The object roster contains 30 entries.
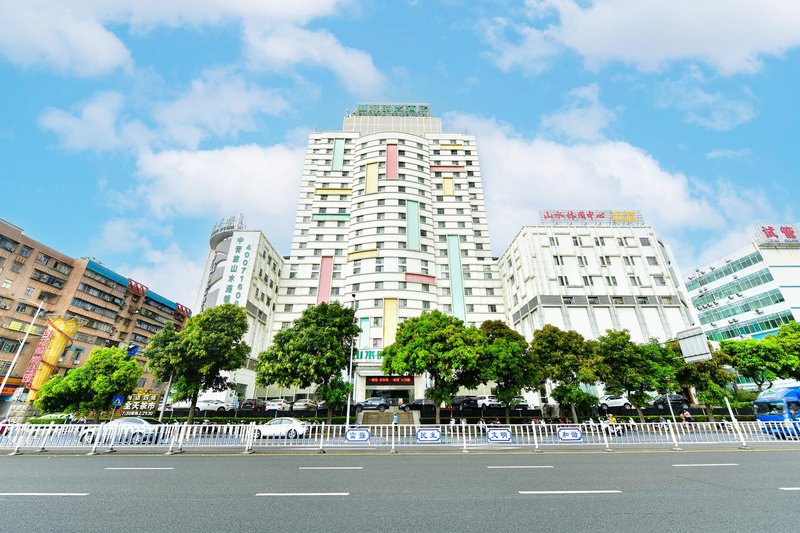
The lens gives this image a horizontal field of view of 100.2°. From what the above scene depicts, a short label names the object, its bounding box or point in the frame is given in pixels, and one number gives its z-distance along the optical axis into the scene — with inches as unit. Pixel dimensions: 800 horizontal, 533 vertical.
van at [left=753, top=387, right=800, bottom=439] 839.9
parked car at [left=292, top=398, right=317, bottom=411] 1247.1
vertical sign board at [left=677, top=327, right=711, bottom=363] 644.7
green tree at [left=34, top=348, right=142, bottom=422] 1092.4
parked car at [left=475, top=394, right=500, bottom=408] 1252.0
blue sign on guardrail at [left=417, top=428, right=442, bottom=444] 676.7
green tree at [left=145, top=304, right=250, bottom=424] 965.8
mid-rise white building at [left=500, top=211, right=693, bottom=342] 1686.8
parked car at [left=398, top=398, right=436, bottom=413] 1203.9
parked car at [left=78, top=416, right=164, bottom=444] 593.6
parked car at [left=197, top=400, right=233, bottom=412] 1259.8
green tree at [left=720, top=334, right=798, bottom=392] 1188.5
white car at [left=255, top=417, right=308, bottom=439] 818.8
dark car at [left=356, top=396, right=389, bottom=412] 1226.6
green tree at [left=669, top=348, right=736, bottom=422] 1077.8
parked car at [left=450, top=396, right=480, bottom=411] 1233.5
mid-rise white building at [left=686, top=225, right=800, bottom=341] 1690.5
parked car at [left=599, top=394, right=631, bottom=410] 1265.7
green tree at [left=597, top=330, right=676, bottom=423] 1018.1
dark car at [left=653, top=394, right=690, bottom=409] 1238.4
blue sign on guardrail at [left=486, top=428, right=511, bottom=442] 653.3
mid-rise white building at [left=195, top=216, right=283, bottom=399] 1705.2
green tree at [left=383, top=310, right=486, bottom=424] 967.6
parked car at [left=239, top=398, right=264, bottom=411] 1237.1
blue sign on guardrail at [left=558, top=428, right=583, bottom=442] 655.8
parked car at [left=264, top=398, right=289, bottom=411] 1235.9
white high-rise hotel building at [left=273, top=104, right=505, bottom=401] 1766.7
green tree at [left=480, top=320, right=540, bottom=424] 1002.7
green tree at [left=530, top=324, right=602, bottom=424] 1018.1
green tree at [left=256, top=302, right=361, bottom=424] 973.8
